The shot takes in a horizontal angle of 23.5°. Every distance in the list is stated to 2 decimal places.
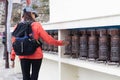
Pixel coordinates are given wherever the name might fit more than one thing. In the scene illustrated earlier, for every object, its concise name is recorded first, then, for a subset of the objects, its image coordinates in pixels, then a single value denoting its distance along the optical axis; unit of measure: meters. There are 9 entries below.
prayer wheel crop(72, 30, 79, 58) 3.45
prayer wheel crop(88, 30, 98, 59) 3.07
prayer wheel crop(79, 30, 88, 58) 3.24
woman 3.60
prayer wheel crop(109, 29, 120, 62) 2.74
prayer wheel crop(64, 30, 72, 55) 3.59
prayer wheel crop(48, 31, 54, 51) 4.26
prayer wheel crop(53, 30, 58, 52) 3.98
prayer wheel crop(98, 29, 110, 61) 2.88
